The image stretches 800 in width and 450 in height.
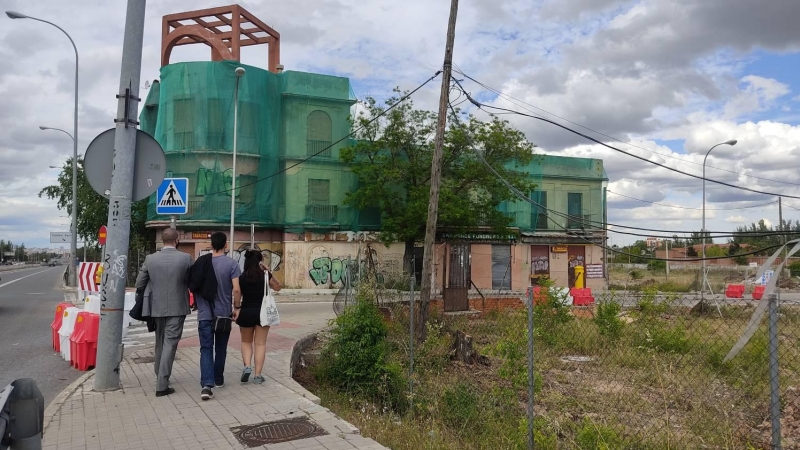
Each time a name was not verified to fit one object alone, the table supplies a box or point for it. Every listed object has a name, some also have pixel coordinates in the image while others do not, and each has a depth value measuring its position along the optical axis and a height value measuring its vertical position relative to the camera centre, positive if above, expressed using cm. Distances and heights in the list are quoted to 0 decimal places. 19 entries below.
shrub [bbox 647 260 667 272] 5435 +19
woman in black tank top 734 -59
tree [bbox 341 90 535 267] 3150 +506
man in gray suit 673 -42
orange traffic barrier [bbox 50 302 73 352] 1102 -125
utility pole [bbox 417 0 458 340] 1241 +175
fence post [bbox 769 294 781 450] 380 -69
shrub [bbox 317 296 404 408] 812 -127
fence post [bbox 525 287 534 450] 532 -88
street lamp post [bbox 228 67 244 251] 2591 +615
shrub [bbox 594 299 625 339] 1170 -103
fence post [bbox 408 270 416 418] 796 -120
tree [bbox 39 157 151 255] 3706 +319
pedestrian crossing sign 1105 +107
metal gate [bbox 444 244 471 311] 1670 -50
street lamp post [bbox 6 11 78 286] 3175 +260
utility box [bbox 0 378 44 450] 278 -73
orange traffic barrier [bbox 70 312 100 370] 933 -125
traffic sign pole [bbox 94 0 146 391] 688 +49
